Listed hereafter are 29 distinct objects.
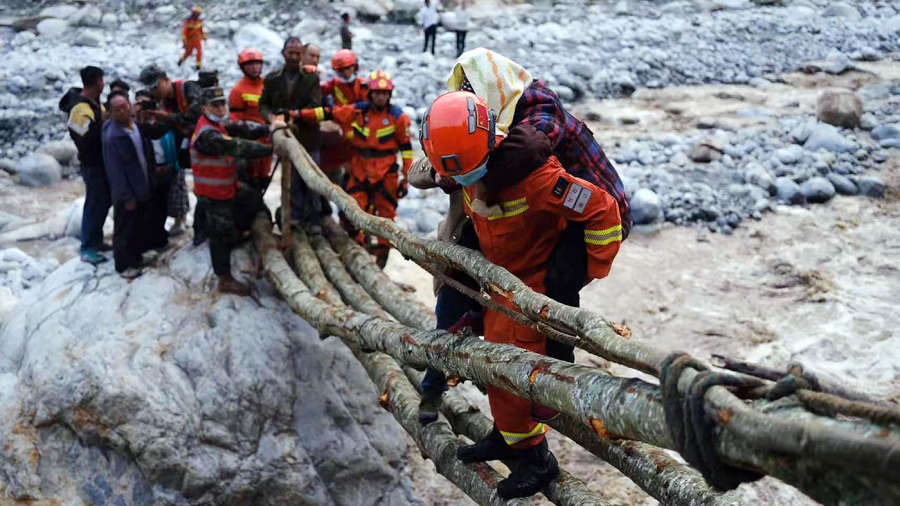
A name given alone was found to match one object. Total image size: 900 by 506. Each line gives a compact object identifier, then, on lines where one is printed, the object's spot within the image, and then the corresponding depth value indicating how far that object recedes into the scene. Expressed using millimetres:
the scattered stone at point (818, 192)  9055
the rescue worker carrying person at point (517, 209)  2717
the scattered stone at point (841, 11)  19109
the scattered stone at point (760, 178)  9250
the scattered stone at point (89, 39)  15477
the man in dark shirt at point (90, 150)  5531
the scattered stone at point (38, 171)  10133
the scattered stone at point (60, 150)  10641
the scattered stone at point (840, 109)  11125
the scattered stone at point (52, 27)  15933
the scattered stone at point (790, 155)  9891
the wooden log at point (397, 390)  3516
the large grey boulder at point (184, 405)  4777
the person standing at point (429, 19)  14984
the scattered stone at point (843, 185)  9211
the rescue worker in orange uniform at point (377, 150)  6047
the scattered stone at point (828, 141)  10227
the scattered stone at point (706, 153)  10180
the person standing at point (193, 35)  14008
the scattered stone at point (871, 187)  9133
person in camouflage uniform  4988
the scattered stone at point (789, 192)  9023
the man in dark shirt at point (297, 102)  5816
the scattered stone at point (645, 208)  8602
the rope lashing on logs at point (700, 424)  1769
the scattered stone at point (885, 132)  10609
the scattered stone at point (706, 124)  11844
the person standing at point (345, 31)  14586
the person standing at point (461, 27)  15438
